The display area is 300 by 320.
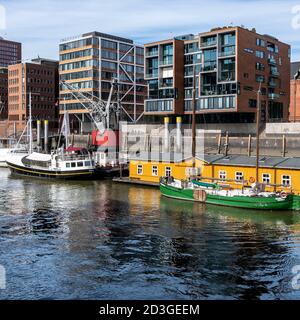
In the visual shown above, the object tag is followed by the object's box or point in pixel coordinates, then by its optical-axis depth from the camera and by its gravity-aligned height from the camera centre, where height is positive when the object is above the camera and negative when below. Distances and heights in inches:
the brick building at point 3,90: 6865.2 +621.9
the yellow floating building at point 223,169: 1911.9 -171.7
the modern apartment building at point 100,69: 5034.5 +709.9
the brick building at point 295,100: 3625.5 +262.1
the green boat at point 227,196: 1702.8 -248.6
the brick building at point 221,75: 3467.0 +467.8
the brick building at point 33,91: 5940.0 +542.5
